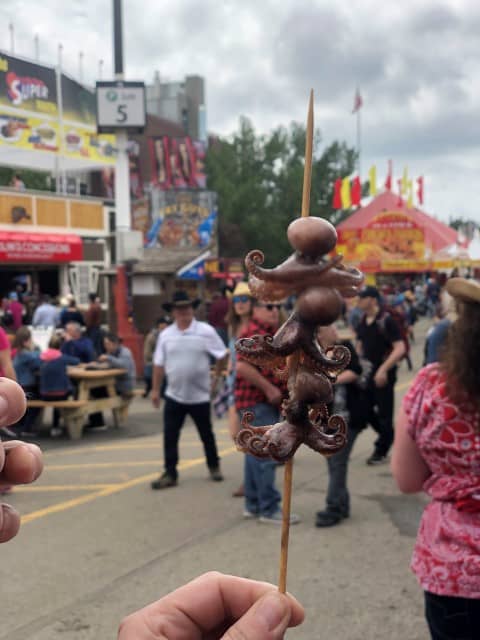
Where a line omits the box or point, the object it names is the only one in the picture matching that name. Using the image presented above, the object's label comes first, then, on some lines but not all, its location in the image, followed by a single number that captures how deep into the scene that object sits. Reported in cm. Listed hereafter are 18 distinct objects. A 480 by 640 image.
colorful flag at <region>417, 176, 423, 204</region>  3134
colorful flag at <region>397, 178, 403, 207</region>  2904
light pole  1619
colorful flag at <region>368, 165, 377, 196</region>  2909
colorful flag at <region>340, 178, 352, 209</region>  2633
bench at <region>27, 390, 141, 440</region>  934
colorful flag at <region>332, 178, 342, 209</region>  2644
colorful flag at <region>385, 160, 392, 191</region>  2955
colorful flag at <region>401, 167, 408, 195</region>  2952
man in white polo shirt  678
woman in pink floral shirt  232
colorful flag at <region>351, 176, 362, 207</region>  2628
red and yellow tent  2583
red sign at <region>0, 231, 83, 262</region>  2233
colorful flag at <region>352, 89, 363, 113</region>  3419
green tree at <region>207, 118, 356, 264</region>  4388
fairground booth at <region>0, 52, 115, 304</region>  2364
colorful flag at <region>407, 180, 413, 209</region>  2980
